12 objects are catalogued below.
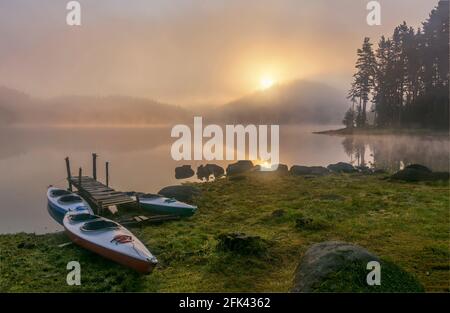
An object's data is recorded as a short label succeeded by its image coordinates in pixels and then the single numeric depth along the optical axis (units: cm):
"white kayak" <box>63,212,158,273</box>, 1227
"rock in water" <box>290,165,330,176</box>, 3569
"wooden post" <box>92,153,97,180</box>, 3438
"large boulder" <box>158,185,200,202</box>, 2489
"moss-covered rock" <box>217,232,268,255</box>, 1302
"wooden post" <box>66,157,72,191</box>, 3359
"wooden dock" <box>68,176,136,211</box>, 2227
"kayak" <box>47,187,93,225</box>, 2127
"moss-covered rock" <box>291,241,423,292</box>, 869
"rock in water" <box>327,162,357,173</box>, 3816
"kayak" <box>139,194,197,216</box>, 2091
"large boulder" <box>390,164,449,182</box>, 2825
